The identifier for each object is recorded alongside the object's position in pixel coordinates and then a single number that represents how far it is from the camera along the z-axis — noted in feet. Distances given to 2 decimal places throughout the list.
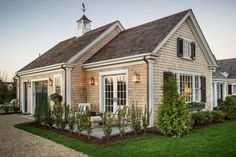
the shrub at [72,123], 34.01
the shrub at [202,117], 39.41
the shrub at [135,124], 31.53
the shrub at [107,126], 28.45
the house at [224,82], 72.41
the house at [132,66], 38.04
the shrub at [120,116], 30.25
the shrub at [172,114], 31.14
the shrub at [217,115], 43.60
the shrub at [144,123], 32.07
